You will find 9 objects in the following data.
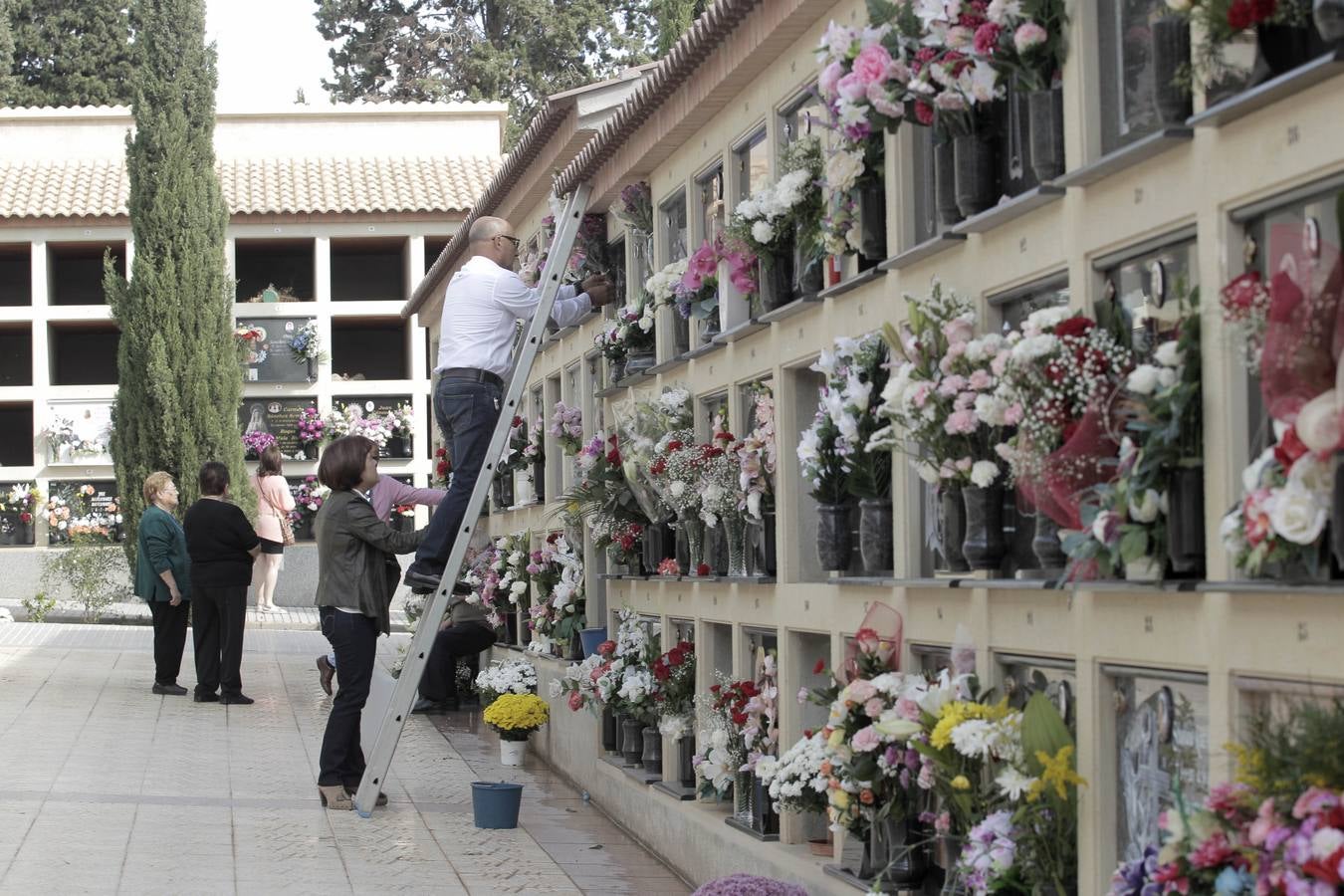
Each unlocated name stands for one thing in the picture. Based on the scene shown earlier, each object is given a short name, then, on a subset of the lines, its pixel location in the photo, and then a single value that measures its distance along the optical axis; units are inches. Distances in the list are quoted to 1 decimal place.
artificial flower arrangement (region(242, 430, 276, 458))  955.3
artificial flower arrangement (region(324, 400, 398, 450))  943.7
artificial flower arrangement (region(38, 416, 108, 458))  967.0
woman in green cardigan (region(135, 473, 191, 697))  483.8
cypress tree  917.8
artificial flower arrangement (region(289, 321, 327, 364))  951.6
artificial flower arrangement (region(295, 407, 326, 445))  949.2
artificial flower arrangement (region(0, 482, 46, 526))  956.0
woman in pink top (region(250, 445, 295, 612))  705.6
